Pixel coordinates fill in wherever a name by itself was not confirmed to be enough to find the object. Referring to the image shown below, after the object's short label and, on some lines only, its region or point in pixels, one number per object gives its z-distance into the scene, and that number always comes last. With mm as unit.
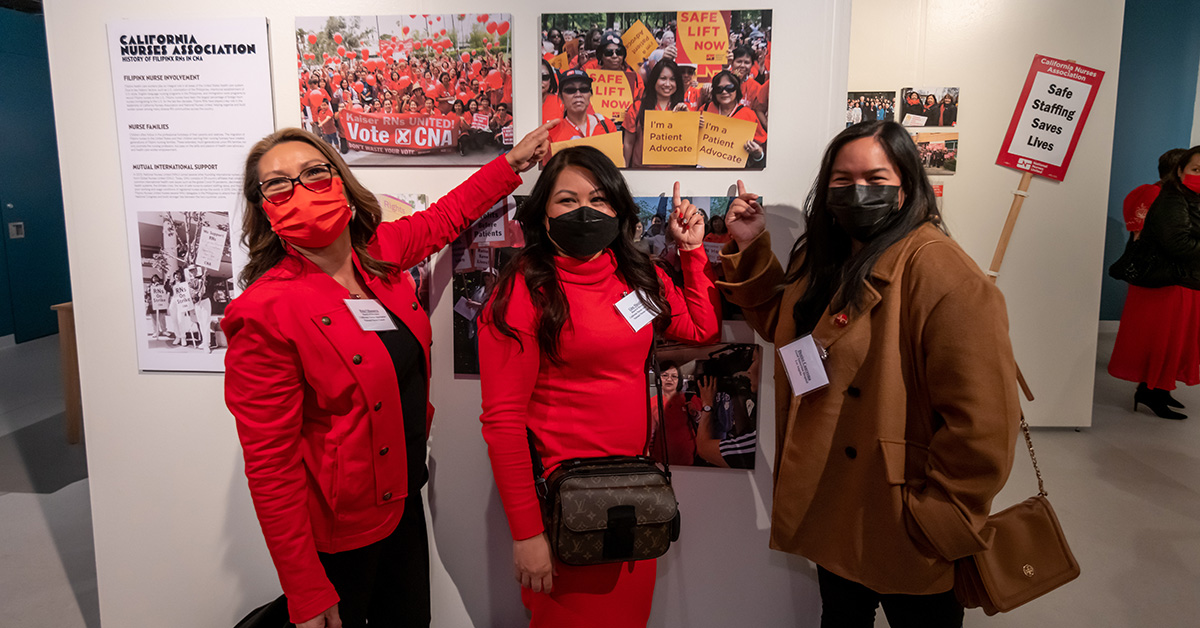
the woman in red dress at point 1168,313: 4289
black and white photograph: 2105
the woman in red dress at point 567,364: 1581
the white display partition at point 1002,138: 3963
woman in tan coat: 1286
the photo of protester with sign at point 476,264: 2010
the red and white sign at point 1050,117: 3982
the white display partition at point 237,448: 1906
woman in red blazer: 1448
